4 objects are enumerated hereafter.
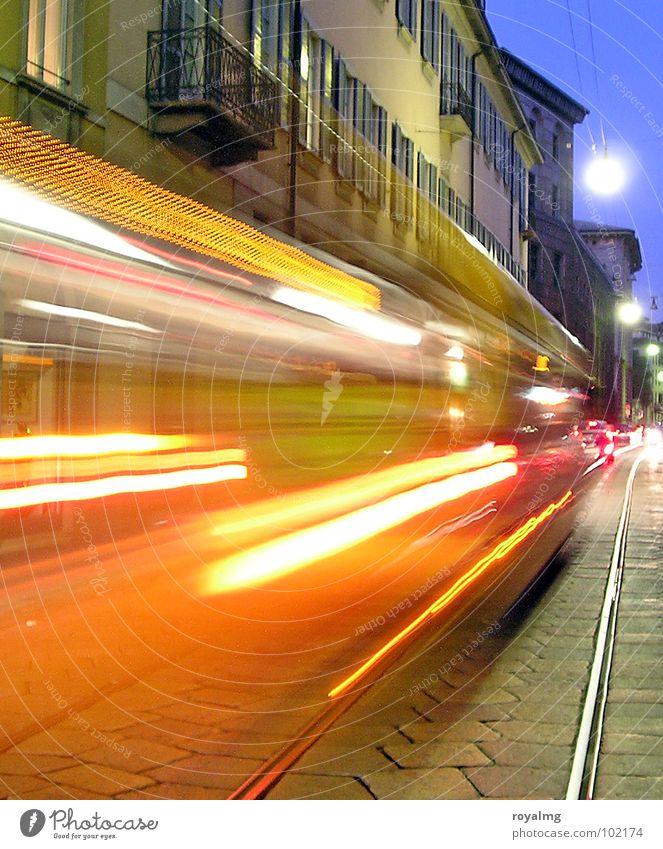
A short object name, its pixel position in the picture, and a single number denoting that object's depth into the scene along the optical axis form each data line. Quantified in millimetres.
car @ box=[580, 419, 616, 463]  24497
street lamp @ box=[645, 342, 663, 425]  86562
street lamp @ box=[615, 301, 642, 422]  33406
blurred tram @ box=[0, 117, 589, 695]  6805
